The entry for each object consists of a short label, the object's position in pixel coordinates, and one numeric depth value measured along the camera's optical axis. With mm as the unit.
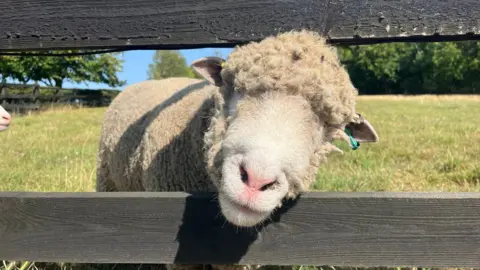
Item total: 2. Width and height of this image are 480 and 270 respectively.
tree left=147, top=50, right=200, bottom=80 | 53004
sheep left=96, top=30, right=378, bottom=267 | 389
